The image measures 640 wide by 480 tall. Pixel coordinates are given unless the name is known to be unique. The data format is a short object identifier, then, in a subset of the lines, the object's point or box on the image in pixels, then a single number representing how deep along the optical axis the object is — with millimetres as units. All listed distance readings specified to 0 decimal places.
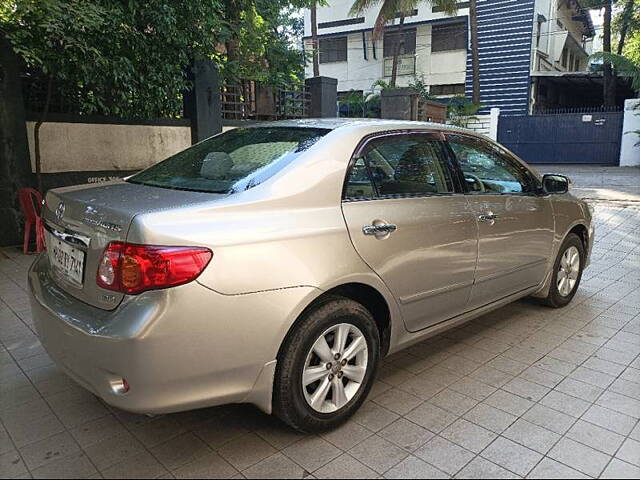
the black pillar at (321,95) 11992
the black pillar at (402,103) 13648
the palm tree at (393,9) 20859
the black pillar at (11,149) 6543
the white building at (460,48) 22625
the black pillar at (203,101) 8922
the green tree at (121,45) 5531
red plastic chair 6191
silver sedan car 2199
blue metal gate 19297
